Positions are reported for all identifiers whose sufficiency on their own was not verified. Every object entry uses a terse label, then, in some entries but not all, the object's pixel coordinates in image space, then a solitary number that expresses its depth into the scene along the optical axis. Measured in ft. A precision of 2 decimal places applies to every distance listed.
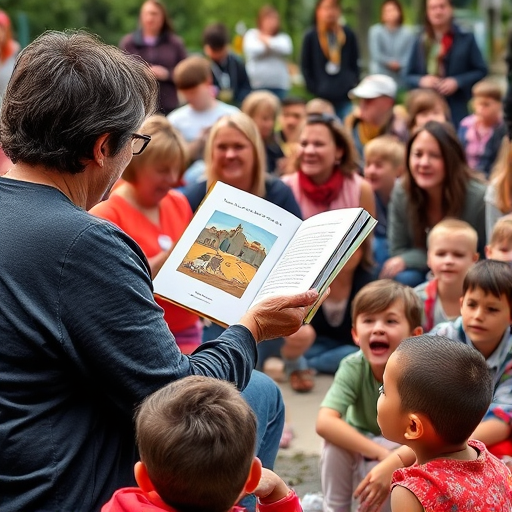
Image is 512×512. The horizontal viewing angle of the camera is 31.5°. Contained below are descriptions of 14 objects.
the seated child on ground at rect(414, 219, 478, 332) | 13.62
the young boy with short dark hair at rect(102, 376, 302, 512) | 5.95
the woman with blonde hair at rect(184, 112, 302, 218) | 15.75
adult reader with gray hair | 6.69
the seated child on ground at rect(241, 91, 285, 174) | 24.38
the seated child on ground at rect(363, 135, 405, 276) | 20.51
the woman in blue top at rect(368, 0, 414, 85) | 33.76
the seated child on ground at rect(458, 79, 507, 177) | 24.23
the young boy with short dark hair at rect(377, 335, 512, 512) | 7.36
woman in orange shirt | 13.93
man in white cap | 25.23
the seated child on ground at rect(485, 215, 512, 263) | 13.28
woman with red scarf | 17.02
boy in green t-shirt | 11.16
